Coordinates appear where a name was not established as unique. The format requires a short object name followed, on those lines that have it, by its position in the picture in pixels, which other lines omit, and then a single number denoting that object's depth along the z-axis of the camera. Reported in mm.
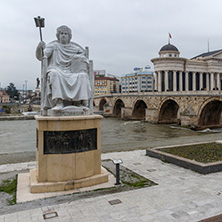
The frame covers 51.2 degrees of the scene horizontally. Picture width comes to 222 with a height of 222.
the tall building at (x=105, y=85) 94619
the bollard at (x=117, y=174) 5839
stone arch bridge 28050
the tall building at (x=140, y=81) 85188
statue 5682
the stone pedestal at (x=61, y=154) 5391
